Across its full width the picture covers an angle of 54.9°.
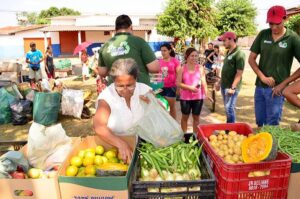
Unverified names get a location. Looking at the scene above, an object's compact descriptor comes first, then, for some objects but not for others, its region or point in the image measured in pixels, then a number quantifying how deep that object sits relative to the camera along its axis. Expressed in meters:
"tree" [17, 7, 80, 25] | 71.31
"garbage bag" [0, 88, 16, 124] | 7.37
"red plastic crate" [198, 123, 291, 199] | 1.95
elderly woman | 2.44
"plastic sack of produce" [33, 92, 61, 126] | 6.57
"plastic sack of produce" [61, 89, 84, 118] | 7.25
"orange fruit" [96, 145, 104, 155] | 2.51
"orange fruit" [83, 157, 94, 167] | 2.31
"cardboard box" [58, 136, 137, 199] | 1.86
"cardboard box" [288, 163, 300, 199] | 2.11
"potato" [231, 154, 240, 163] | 2.21
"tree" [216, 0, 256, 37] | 33.34
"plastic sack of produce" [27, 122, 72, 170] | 2.58
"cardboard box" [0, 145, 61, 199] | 1.96
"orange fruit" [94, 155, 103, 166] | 2.32
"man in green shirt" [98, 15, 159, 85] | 3.69
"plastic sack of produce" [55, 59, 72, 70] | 16.80
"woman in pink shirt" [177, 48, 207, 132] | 4.91
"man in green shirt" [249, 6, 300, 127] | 3.63
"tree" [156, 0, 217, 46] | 24.09
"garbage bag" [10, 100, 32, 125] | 7.19
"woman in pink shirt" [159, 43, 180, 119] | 6.00
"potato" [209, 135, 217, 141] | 2.62
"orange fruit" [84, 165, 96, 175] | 2.13
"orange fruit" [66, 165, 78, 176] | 2.12
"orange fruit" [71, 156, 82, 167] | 2.26
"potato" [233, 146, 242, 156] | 2.28
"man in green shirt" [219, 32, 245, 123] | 5.02
